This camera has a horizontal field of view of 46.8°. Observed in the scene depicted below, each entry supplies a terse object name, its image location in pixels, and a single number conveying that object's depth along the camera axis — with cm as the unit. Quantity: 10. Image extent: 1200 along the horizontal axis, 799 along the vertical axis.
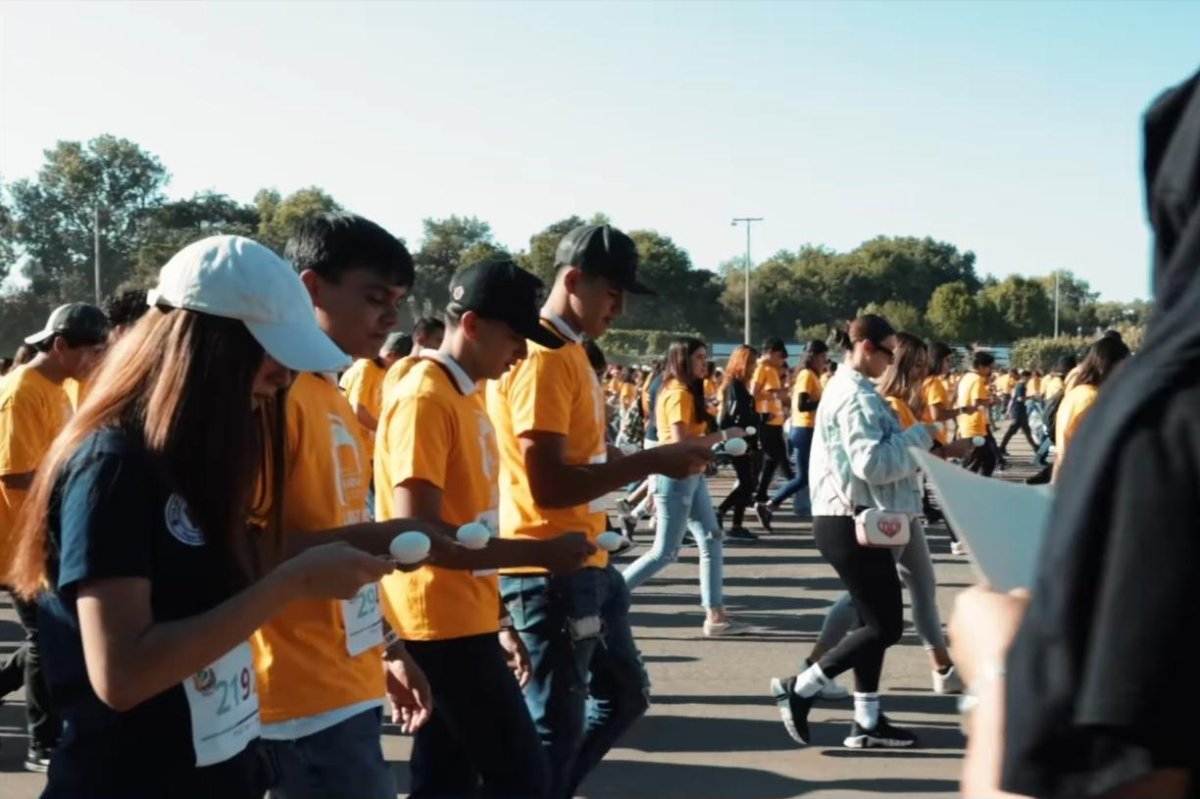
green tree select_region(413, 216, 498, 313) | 7465
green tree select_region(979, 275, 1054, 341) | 9250
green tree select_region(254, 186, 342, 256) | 8556
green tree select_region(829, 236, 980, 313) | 10556
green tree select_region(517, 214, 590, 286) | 7829
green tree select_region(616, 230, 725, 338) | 8725
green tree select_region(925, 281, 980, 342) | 8481
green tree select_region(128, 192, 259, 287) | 8850
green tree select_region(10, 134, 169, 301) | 9631
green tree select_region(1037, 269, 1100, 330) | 10325
